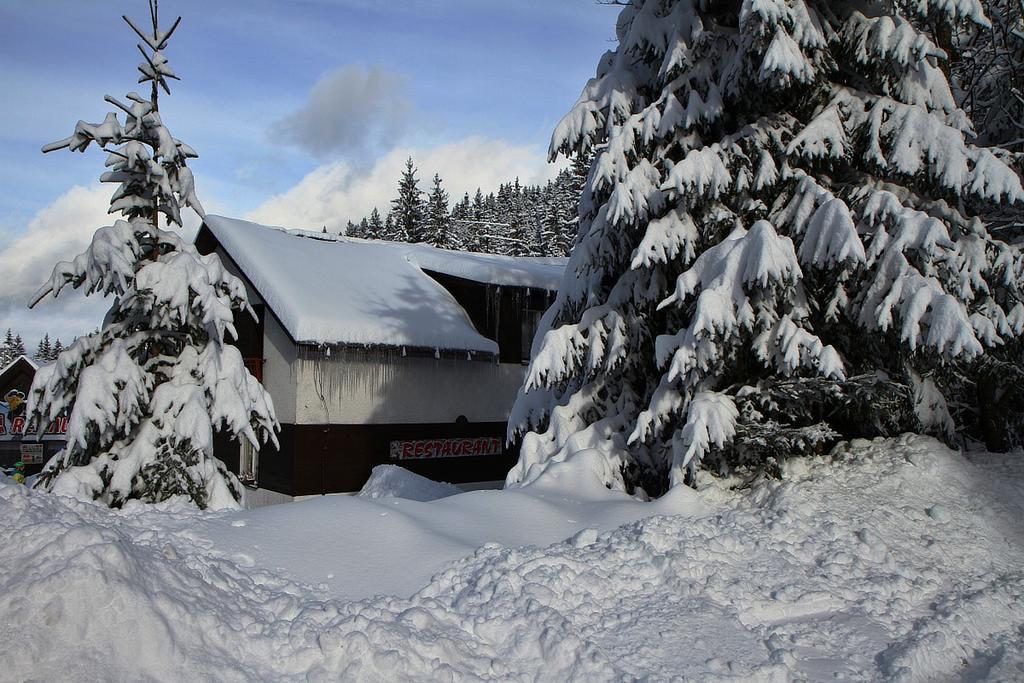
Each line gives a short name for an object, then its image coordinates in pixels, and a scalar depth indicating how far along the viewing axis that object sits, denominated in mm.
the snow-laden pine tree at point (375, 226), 61781
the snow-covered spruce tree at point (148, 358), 8141
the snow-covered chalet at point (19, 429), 23891
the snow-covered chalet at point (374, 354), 15117
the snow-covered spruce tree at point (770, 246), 7508
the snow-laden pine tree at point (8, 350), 88300
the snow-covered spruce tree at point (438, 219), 50500
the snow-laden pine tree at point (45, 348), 94312
